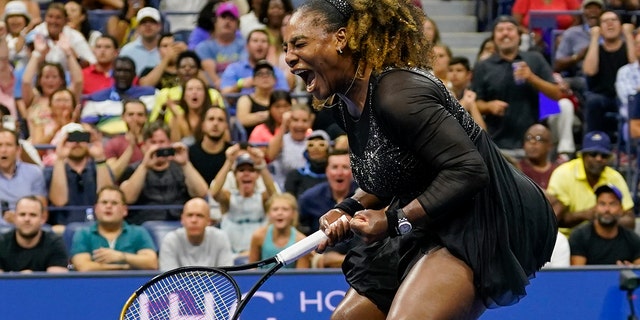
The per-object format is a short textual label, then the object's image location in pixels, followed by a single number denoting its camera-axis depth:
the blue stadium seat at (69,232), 16.17
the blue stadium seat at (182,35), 23.23
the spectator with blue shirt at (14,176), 17.21
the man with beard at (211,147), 17.94
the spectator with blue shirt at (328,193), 16.68
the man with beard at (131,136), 18.25
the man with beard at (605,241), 16.09
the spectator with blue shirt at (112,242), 15.67
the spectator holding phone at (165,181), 17.32
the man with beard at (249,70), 20.65
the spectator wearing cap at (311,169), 17.44
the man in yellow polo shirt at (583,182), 17.41
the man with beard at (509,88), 19.70
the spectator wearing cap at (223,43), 21.72
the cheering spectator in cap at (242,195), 16.68
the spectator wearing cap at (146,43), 21.63
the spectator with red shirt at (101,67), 21.15
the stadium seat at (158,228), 16.45
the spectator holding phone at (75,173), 17.40
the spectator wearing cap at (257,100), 19.53
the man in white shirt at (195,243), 15.79
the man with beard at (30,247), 15.52
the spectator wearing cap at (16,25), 21.99
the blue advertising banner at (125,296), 13.52
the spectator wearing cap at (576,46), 22.14
